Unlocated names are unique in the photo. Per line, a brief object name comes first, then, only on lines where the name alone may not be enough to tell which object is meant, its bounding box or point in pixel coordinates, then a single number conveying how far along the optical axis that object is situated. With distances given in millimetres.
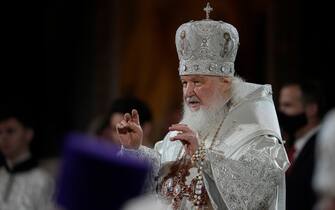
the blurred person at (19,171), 12047
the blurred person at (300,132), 12520
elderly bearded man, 9385
